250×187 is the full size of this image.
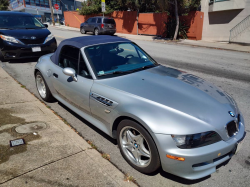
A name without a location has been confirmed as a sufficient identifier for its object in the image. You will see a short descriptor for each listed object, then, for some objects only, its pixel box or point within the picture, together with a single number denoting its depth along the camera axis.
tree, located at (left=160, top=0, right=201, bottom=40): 17.72
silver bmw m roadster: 2.31
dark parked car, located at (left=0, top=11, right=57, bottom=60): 7.70
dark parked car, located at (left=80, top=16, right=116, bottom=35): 20.54
